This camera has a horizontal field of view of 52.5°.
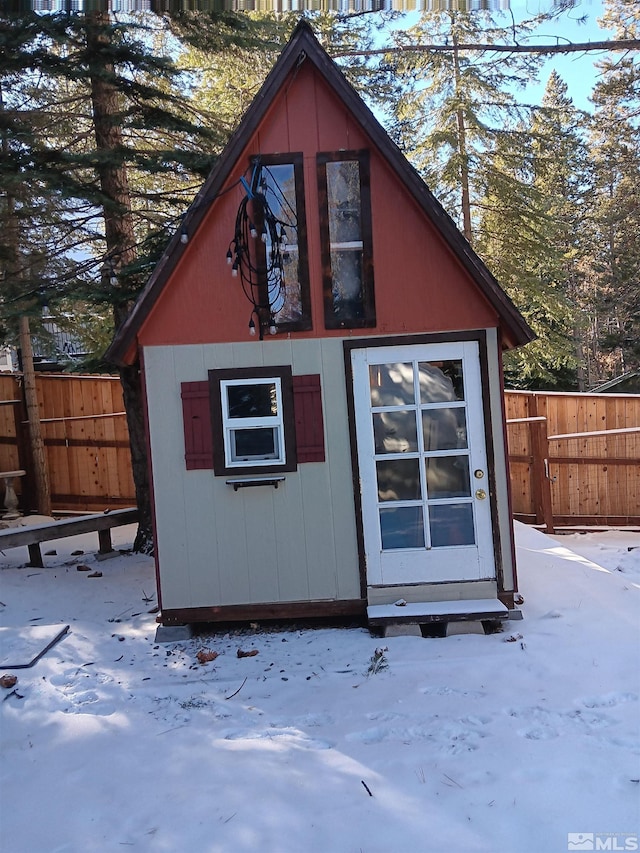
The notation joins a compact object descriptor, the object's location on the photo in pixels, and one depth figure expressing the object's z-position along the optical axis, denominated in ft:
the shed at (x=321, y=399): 17.01
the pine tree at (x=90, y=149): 21.02
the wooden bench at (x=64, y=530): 23.57
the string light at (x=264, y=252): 16.92
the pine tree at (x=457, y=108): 36.09
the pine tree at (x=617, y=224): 49.73
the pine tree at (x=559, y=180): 36.88
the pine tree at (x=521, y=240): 36.83
